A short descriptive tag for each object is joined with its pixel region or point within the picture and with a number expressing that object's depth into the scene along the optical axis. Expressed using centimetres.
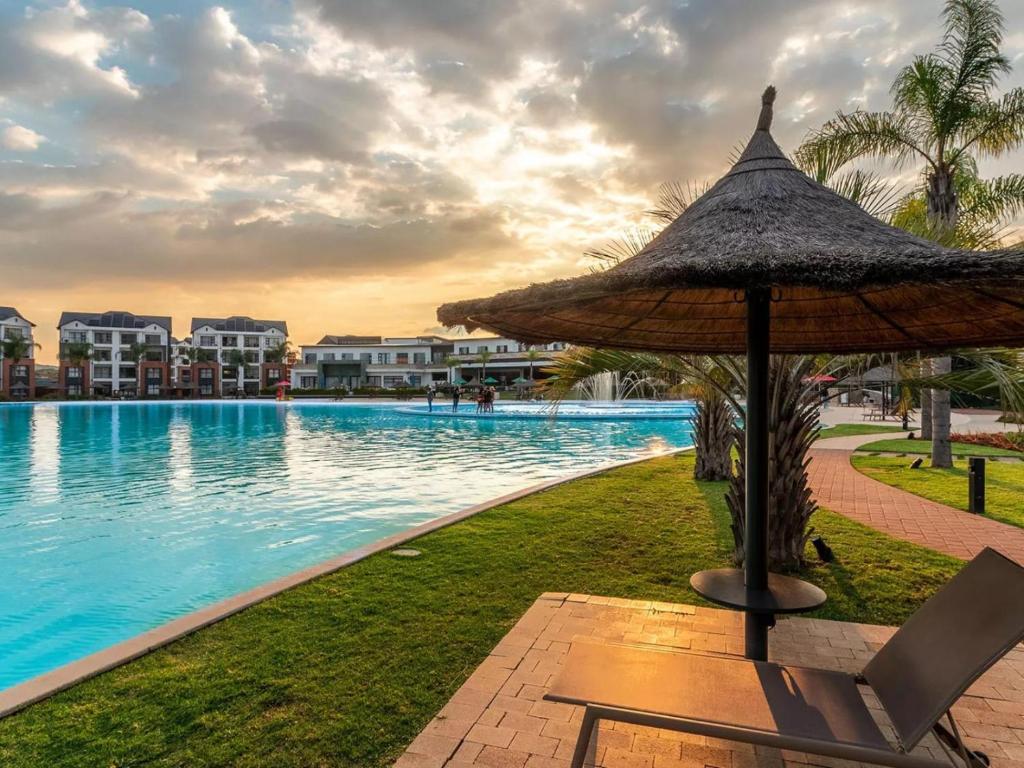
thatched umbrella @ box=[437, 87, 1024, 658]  260
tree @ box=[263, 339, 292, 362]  8800
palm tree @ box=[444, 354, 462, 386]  7481
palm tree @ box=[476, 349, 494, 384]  7276
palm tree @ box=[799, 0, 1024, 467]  1227
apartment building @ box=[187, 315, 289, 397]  8256
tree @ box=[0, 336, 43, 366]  6688
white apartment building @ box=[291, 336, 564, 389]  7831
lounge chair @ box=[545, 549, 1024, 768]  226
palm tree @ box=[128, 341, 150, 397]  7762
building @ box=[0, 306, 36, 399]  6819
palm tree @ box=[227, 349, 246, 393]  8406
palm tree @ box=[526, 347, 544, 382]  6638
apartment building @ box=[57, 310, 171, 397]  7756
